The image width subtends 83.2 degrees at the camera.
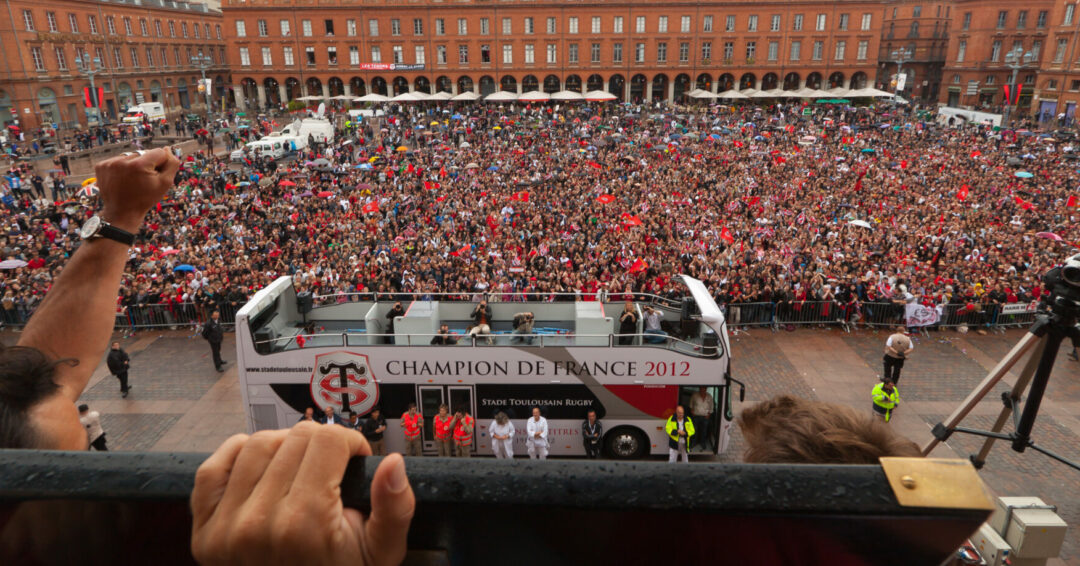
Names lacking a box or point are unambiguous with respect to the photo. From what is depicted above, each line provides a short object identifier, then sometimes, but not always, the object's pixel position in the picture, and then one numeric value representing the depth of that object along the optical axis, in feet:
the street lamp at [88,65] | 186.74
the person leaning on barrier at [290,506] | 3.09
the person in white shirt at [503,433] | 35.99
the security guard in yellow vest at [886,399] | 37.70
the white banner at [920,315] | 57.36
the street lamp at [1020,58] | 210.77
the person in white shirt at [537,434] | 35.78
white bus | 35.91
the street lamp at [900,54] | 273.07
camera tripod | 14.82
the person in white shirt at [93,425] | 33.27
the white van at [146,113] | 163.22
